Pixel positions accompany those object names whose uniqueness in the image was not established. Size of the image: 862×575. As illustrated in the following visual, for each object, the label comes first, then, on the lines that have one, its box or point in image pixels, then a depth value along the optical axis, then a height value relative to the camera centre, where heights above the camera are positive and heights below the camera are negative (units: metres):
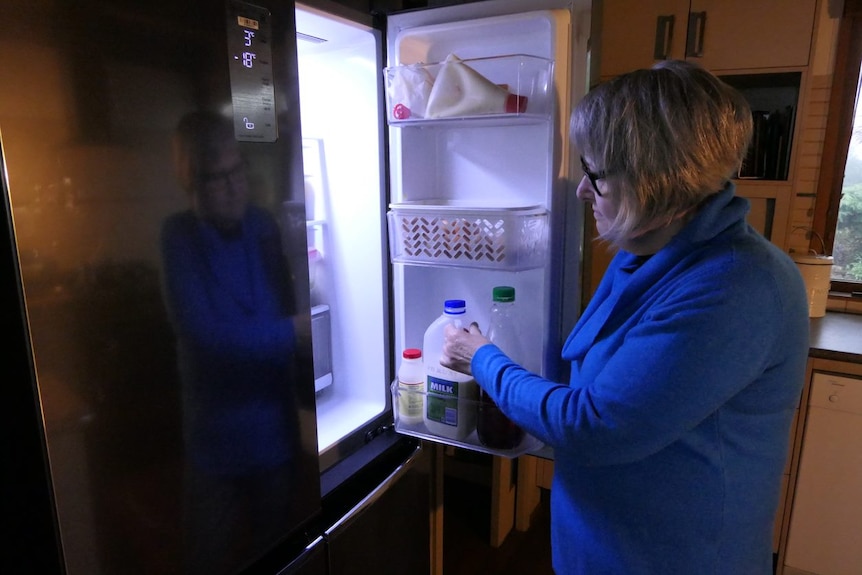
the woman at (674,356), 0.82 -0.27
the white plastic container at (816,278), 2.18 -0.39
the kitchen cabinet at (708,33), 1.99 +0.51
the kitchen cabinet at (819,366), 1.84 -0.61
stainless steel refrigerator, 0.66 -0.12
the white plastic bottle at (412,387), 1.32 -0.48
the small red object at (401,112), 1.22 +0.14
